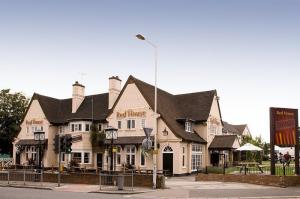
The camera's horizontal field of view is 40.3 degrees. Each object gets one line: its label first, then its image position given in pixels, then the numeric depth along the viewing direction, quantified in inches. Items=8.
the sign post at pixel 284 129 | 1098.0
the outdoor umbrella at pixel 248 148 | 1497.3
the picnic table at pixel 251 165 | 1198.9
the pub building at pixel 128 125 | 1617.9
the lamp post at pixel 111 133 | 1110.1
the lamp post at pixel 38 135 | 1337.4
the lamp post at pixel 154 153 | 975.6
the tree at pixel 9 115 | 2332.7
